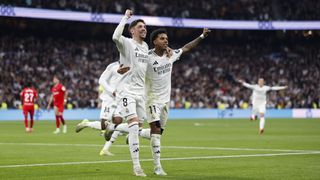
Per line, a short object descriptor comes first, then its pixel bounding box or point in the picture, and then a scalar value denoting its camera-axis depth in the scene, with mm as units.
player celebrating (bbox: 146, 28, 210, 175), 13016
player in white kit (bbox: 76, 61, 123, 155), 17695
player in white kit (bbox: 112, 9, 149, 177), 12570
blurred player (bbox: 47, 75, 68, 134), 31622
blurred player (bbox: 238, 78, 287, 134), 34753
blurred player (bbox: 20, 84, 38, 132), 32688
